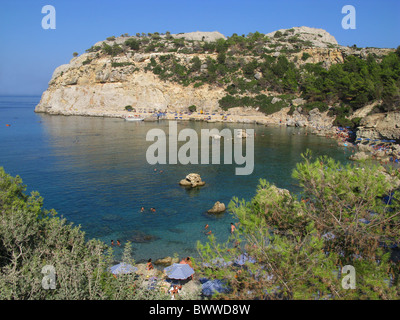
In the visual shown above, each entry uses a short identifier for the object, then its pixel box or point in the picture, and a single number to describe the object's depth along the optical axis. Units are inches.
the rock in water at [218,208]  1039.0
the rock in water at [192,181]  1296.8
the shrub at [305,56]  3843.5
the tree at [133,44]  4338.8
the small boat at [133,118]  3284.9
